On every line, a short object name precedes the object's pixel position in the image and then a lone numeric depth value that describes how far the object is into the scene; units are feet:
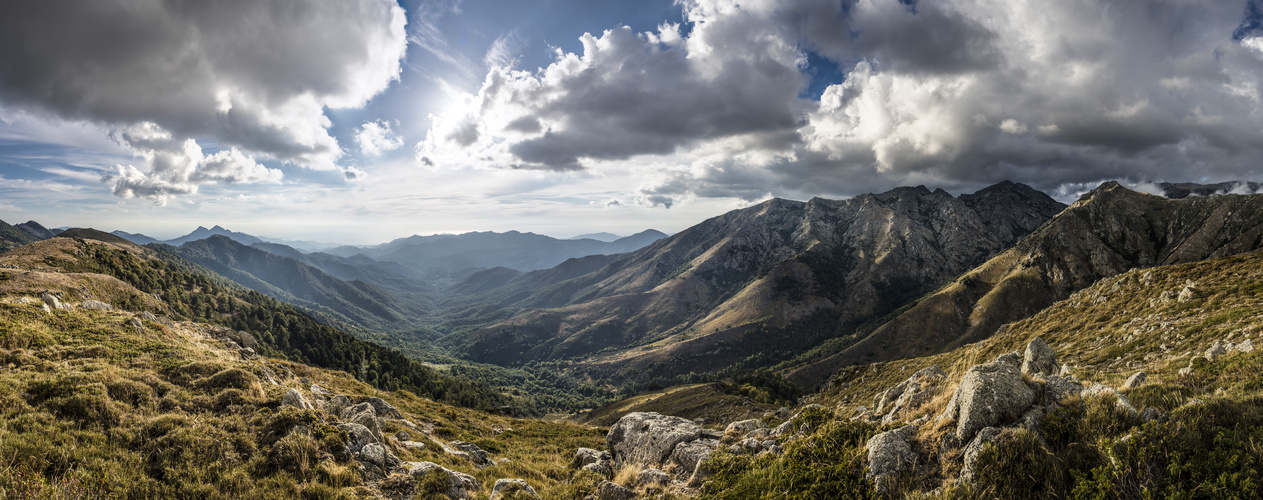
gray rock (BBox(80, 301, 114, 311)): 89.72
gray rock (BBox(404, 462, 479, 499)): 44.42
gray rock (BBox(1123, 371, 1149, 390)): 30.60
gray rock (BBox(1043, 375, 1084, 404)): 27.89
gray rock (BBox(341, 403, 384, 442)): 55.57
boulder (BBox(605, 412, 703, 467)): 54.44
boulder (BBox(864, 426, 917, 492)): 26.45
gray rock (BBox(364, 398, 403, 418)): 84.48
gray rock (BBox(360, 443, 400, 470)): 44.78
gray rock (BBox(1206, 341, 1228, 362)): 52.44
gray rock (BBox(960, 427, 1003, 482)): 24.08
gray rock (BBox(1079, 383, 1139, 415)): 23.66
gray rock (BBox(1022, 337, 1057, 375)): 43.19
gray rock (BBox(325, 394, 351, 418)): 67.76
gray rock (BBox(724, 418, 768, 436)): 54.29
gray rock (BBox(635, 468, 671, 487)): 45.14
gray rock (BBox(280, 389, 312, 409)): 49.91
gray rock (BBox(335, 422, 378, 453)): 46.00
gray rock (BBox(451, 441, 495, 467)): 68.69
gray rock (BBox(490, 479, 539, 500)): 44.37
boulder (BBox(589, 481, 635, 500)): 44.27
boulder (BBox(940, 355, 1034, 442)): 27.48
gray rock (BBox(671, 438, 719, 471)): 47.21
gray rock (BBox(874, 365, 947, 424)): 38.68
